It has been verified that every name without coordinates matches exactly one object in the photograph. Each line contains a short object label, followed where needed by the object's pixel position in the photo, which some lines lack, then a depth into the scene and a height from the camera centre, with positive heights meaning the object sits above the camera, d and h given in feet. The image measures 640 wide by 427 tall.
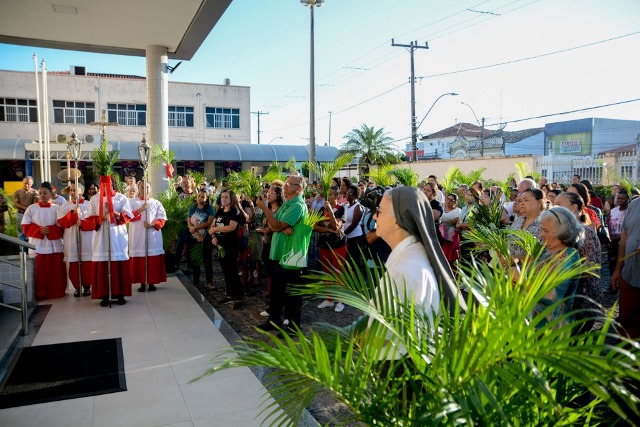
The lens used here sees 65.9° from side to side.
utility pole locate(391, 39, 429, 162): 99.14 +15.63
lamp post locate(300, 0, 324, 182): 54.75 +7.85
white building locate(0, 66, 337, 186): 106.93 +13.60
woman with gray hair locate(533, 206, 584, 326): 12.12 -1.48
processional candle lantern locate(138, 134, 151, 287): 28.02 -1.85
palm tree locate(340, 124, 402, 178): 111.04 +7.37
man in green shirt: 20.62 -2.56
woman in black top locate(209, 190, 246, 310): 25.49 -3.02
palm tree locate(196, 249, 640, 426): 4.81 -2.05
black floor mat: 14.88 -6.49
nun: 7.51 -1.17
